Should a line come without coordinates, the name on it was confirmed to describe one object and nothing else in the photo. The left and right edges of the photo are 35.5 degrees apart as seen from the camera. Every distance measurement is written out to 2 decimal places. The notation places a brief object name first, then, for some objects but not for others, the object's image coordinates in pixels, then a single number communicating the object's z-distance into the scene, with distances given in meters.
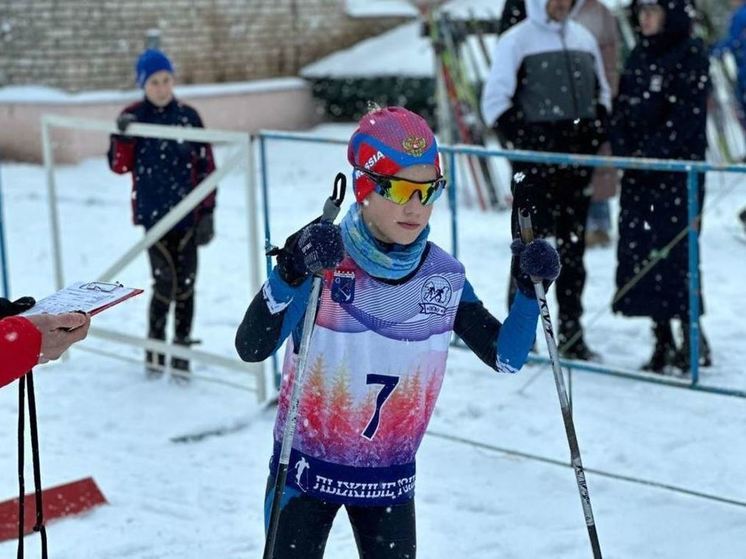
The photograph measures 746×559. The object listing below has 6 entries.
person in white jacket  6.04
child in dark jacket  6.02
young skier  2.77
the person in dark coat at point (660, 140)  5.71
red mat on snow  4.46
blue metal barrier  4.64
